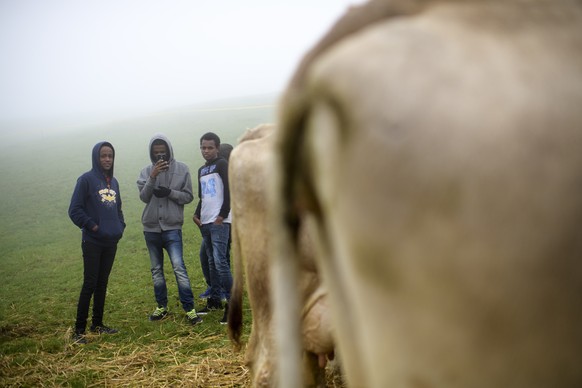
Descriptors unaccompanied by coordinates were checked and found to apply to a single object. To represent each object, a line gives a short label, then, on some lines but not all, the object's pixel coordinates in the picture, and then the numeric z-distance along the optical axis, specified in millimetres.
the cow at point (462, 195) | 993
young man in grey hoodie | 6809
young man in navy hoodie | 6418
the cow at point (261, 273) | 2674
